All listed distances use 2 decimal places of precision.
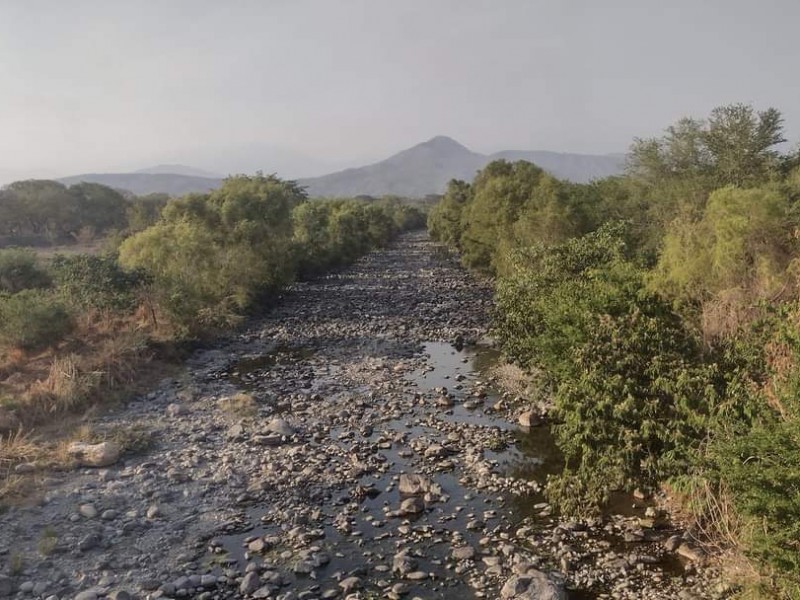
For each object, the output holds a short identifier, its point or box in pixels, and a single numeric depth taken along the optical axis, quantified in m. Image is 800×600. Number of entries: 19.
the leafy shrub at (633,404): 12.98
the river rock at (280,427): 19.77
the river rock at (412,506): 14.64
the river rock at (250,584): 11.71
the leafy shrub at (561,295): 16.23
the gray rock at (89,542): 13.27
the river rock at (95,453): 17.42
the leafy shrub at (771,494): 8.90
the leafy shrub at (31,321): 24.98
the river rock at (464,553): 12.66
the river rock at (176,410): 21.86
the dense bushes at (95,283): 29.00
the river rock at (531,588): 11.06
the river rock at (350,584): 11.75
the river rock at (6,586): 11.64
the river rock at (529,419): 19.86
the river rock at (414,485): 15.56
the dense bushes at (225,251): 33.97
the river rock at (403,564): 12.29
